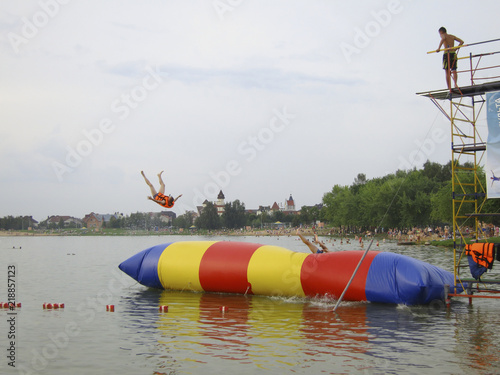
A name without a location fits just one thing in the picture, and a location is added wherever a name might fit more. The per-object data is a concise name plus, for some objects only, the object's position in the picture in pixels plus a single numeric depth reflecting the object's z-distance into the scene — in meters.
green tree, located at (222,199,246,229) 188.94
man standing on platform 16.00
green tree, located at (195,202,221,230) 184.38
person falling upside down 17.44
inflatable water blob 16.53
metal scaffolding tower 15.66
